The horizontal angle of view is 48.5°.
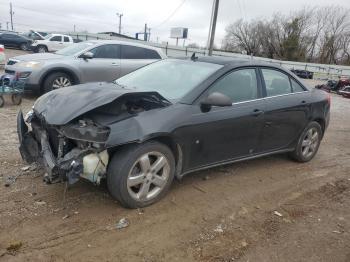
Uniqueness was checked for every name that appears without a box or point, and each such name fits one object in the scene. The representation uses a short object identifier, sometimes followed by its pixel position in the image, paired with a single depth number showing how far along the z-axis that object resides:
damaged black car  3.74
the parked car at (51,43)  29.77
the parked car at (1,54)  16.01
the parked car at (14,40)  33.38
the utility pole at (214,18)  27.03
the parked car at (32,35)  35.96
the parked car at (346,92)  20.53
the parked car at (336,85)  23.47
